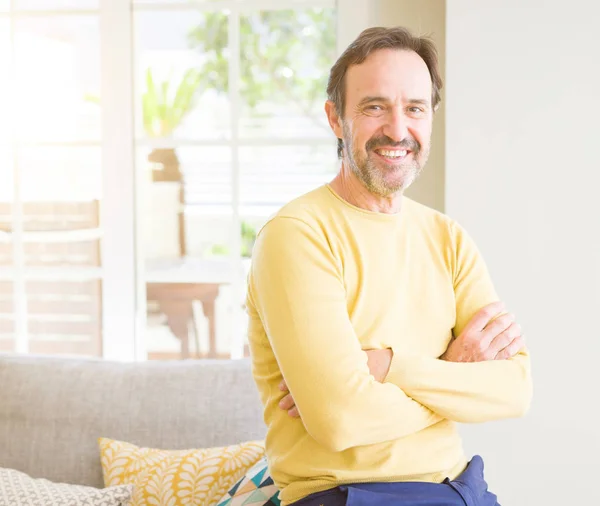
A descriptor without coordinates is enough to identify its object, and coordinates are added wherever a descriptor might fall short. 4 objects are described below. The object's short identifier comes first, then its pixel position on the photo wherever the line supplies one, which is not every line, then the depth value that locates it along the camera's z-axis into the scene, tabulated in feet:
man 4.94
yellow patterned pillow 6.80
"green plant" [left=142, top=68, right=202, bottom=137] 10.85
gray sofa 7.42
